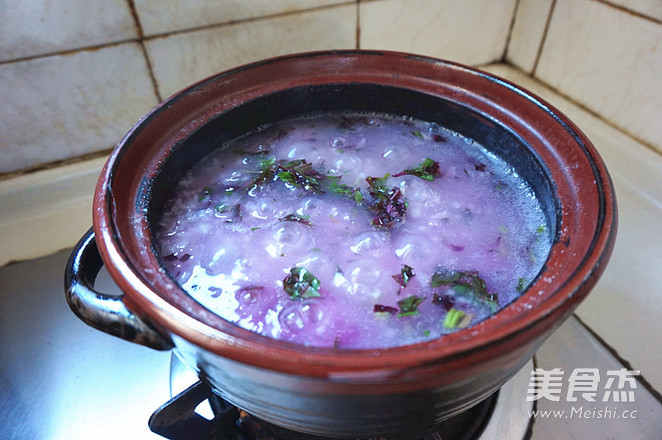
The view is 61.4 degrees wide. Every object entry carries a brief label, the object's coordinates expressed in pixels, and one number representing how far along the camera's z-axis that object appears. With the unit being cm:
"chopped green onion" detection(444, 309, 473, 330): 23
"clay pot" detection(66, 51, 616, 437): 18
